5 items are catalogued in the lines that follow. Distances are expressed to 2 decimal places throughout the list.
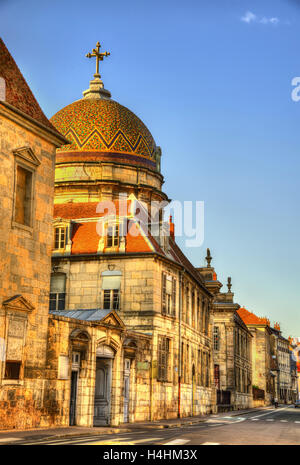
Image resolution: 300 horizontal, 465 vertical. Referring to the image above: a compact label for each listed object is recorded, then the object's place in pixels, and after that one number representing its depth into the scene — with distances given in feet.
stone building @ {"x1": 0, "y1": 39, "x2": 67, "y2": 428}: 64.28
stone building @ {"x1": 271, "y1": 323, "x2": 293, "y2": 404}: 402.52
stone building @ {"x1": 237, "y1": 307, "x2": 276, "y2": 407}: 302.25
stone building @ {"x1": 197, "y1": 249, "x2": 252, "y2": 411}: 204.23
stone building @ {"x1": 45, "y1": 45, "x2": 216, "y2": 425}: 86.38
